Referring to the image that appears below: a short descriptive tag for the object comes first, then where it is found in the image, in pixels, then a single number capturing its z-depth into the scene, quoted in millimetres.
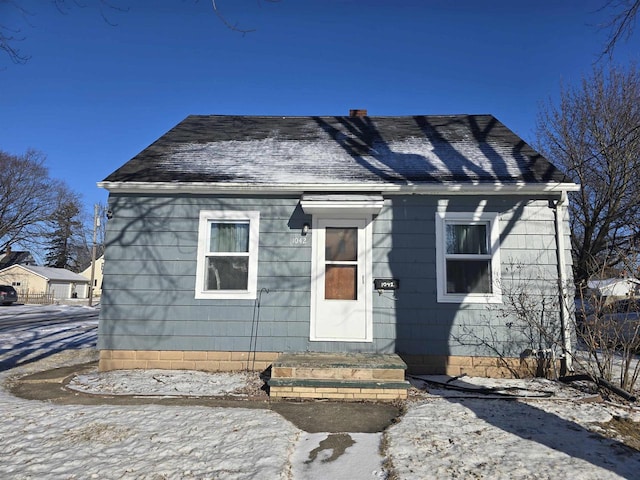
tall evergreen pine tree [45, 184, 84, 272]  37844
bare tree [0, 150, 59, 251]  33656
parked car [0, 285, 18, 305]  27122
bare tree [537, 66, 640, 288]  14086
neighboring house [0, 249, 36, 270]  50519
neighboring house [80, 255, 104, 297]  50656
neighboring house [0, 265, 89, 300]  41875
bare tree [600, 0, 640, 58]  4676
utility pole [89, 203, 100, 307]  27344
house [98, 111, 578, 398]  6340
